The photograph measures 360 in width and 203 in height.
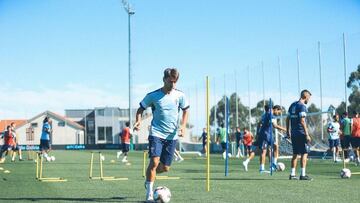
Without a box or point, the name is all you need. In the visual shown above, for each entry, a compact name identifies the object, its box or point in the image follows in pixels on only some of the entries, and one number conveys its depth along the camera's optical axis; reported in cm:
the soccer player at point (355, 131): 2182
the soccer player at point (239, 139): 3659
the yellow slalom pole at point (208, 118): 1031
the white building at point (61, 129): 9559
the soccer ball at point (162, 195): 849
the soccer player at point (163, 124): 878
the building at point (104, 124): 9969
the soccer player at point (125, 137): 2685
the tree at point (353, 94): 2866
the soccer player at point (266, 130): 1545
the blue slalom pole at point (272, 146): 1499
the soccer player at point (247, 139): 3297
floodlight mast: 5659
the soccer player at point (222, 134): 3408
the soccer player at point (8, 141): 2595
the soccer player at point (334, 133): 2387
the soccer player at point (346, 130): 2270
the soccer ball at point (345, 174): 1358
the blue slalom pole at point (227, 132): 1434
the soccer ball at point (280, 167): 1684
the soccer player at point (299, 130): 1312
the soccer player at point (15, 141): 2692
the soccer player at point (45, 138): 2517
